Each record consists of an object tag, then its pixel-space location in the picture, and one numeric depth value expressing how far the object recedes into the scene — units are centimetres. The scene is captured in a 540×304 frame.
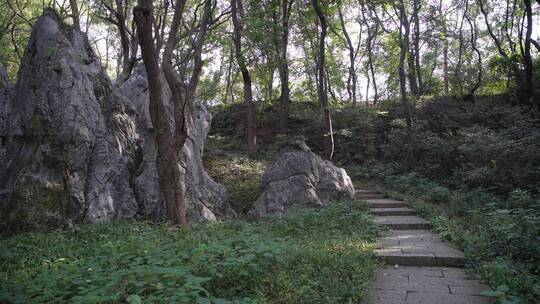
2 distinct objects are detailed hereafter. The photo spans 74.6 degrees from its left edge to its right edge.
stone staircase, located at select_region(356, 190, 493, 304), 397
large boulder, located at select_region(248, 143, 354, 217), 952
